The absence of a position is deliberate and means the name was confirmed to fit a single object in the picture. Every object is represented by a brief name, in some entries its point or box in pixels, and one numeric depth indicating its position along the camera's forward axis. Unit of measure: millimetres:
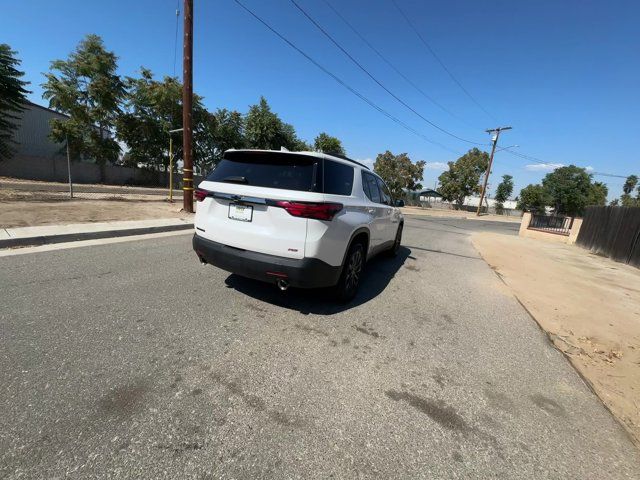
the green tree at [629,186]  106988
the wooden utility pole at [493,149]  37281
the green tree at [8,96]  20109
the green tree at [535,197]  65750
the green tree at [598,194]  67469
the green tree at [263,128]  34031
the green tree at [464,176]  53250
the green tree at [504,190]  71938
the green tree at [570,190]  64500
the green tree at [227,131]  38438
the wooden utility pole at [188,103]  10492
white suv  3289
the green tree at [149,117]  31828
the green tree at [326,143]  42109
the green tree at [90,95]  27922
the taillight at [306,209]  3221
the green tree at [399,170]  53284
